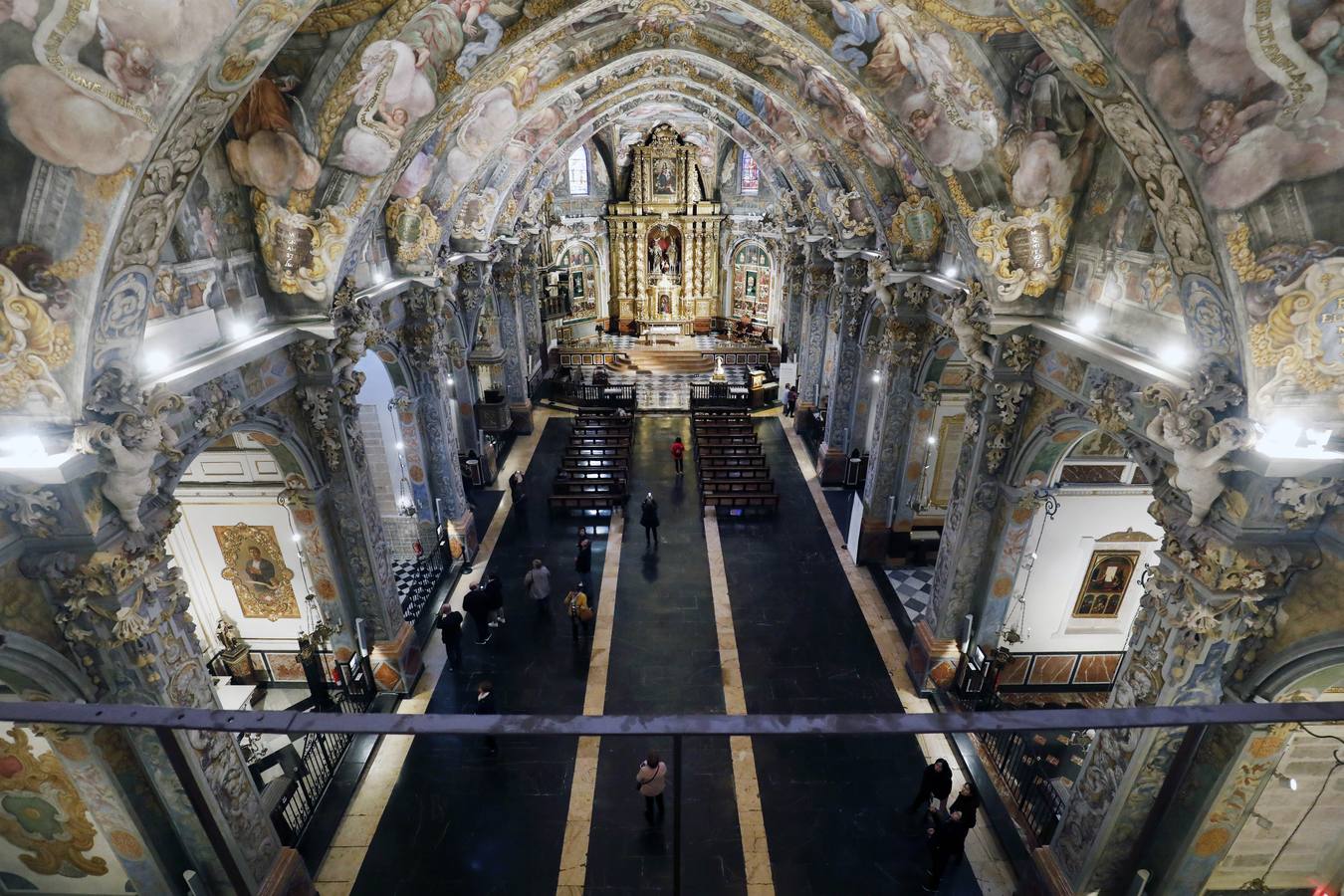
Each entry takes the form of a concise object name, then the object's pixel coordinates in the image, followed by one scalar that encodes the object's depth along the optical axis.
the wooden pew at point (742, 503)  16.61
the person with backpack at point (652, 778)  7.88
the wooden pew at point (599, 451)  19.16
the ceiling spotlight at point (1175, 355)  6.43
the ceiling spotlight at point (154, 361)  6.55
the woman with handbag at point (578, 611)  11.80
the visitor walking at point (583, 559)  13.38
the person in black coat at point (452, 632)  10.94
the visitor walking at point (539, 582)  12.31
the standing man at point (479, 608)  11.80
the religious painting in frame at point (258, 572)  10.08
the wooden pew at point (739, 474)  17.66
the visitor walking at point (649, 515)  14.98
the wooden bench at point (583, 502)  16.45
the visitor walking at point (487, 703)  9.48
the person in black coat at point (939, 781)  8.10
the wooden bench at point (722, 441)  19.90
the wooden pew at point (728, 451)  19.23
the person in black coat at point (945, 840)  7.49
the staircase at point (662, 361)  30.31
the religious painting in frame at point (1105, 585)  10.40
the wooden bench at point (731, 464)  18.00
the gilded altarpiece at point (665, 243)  33.91
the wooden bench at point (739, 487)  16.80
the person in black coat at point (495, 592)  12.02
